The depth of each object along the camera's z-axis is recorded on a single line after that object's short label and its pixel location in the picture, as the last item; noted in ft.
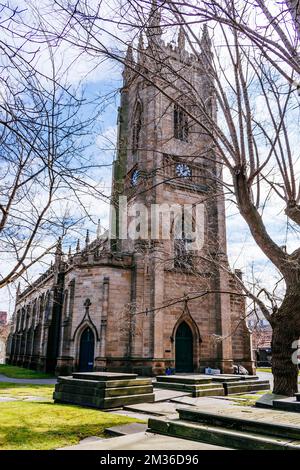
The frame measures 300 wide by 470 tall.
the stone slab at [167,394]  37.62
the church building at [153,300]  76.13
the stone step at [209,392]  40.73
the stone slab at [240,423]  16.16
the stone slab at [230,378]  48.06
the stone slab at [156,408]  29.55
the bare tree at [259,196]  30.07
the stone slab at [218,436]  15.10
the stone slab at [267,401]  24.66
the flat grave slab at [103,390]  32.65
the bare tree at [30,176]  16.22
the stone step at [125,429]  21.50
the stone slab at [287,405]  22.17
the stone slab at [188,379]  43.06
